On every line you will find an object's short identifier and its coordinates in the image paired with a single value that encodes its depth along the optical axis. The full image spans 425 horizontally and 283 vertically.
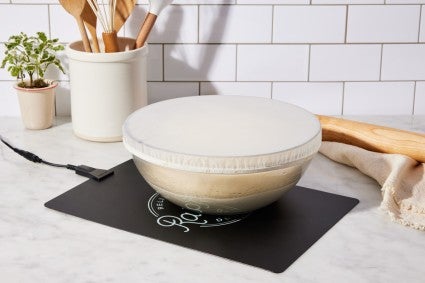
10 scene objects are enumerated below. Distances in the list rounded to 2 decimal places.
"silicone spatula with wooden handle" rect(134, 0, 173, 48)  1.97
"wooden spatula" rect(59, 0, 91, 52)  1.96
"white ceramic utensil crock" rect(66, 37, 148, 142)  1.96
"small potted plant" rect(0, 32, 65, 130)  2.05
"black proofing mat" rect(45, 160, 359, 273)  1.62
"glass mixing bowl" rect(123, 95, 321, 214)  1.61
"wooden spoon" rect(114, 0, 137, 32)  2.00
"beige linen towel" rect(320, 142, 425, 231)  1.71
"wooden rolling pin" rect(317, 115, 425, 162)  1.85
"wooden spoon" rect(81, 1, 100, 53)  2.01
